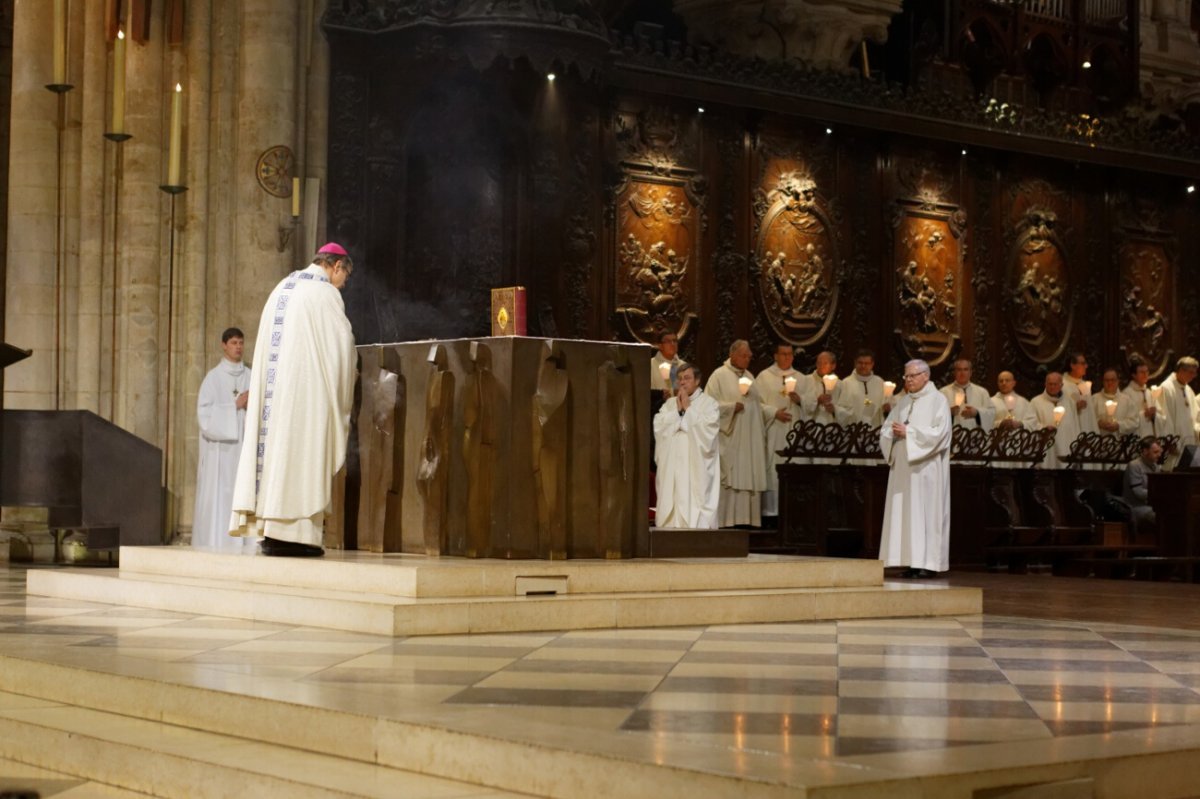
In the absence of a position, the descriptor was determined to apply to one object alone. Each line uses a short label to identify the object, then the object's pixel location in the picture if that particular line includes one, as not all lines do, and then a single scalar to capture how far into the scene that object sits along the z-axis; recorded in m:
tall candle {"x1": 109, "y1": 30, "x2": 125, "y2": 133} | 11.24
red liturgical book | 9.20
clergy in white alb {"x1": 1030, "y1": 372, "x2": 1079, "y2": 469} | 18.69
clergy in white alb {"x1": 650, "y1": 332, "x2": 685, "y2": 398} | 15.74
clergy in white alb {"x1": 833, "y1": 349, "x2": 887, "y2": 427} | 17.48
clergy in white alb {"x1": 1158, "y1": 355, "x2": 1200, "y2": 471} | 20.11
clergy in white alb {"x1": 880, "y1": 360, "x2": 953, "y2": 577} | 13.38
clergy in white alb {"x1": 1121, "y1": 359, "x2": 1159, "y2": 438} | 19.48
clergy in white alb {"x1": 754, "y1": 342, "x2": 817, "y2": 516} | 16.88
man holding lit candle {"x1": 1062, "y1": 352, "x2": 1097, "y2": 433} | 19.28
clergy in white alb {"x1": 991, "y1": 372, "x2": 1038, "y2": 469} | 18.34
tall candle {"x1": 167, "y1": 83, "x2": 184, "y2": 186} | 12.16
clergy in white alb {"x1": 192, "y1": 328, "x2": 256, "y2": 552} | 13.59
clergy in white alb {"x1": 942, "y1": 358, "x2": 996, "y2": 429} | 17.03
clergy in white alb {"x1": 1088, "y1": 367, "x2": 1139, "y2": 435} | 19.39
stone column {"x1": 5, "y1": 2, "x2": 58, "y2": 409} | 14.66
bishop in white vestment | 9.11
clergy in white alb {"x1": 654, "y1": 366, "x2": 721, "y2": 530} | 14.32
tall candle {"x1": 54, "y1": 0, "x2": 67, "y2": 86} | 10.31
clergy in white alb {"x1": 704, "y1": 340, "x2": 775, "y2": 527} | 16.44
